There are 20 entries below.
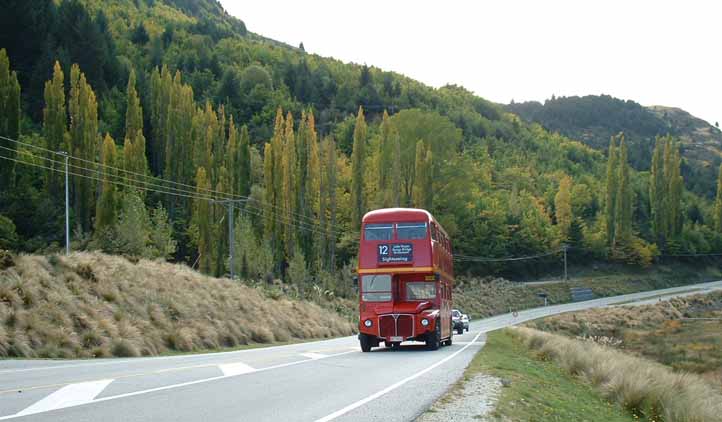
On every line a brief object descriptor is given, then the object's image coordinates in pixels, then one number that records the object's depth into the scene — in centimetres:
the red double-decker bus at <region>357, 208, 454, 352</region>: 2362
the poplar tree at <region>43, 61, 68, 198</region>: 5522
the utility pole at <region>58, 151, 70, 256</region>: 3919
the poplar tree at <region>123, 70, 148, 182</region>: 5909
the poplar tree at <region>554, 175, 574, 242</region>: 10162
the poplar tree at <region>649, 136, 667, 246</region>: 10244
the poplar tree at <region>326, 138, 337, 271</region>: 7025
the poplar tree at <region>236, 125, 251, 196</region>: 6675
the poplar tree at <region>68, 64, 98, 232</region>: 5466
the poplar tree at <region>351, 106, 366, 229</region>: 7275
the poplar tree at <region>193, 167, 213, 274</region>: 5741
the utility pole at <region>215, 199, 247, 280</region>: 4456
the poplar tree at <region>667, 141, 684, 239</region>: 10212
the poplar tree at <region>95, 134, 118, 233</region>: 5331
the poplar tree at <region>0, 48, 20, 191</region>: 4950
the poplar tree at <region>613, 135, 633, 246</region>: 9753
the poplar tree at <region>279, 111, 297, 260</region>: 6506
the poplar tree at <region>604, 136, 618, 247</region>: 9731
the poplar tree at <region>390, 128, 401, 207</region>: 7225
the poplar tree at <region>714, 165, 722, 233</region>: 11231
